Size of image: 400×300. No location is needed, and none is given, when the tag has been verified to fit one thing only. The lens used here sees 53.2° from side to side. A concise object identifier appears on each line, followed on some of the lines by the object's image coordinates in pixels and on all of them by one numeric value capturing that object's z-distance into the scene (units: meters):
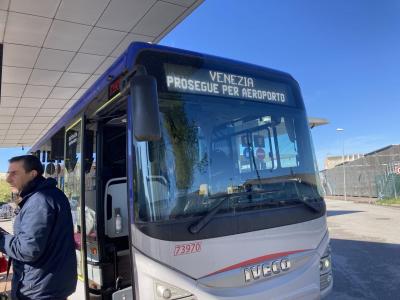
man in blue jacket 2.99
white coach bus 2.97
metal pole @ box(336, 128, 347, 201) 38.65
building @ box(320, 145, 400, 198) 29.95
